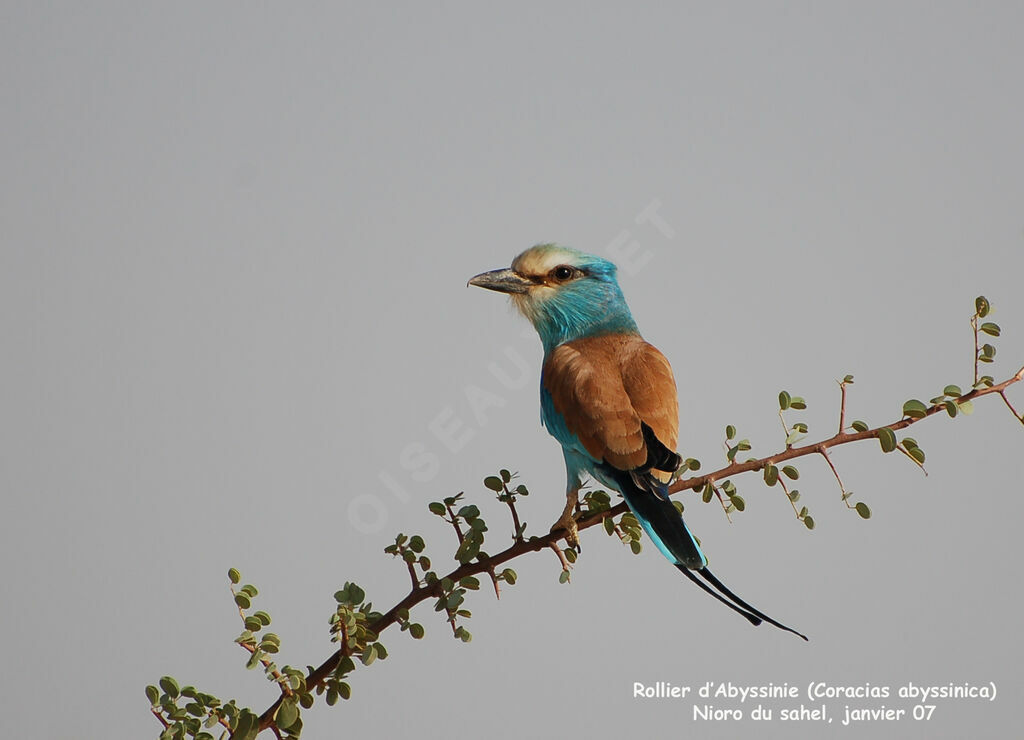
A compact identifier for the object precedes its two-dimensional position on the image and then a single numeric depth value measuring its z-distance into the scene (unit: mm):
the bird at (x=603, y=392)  9151
